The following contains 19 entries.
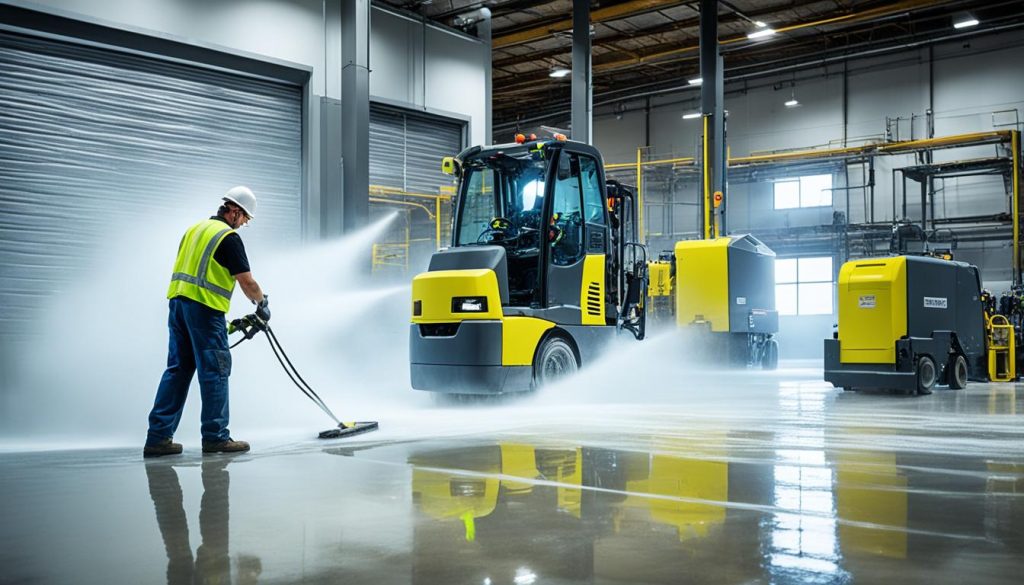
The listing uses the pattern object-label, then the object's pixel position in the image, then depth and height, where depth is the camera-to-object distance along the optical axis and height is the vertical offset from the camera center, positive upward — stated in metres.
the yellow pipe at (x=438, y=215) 15.97 +1.92
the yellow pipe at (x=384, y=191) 13.76 +2.04
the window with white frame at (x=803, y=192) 24.98 +3.64
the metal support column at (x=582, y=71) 15.62 +4.45
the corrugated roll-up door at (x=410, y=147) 13.69 +2.78
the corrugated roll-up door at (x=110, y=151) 9.91 +2.12
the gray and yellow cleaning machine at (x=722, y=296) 15.17 +0.38
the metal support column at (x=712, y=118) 17.66 +4.12
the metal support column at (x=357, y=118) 11.62 +2.71
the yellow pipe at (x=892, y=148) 21.47 +4.41
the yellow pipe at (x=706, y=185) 17.59 +2.69
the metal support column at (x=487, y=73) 14.84 +4.26
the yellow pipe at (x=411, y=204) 14.16 +2.02
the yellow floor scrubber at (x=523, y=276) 8.58 +0.45
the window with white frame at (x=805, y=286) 24.75 +0.90
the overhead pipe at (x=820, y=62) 21.89 +7.06
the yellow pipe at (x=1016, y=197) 20.03 +2.78
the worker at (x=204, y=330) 5.72 -0.07
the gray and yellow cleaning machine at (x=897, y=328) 10.78 -0.13
